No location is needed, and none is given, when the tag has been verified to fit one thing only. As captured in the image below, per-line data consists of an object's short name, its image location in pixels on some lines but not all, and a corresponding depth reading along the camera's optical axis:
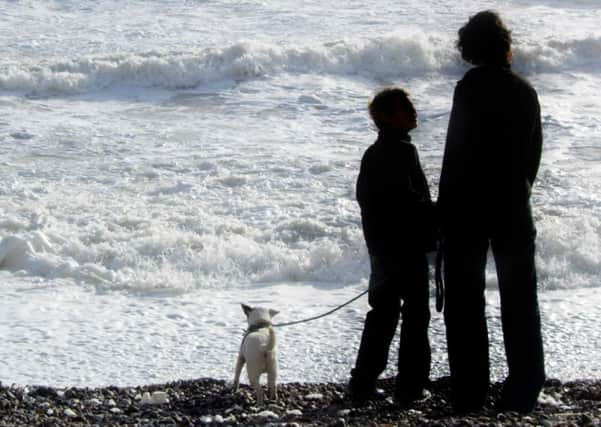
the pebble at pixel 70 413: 11.48
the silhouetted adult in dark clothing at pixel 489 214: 9.99
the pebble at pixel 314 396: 12.26
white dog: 11.76
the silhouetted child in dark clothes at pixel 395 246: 10.71
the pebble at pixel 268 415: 11.07
